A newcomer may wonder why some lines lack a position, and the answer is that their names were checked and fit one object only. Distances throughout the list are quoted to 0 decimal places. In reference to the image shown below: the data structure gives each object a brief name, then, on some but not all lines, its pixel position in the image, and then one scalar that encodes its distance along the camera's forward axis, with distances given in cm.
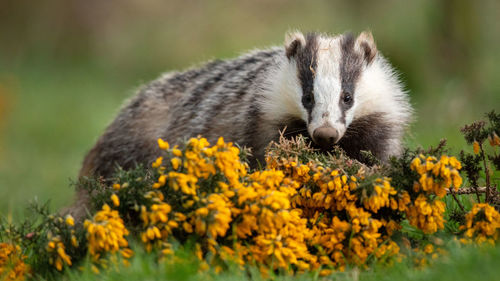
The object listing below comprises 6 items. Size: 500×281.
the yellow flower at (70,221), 725
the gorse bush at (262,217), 714
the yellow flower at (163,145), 728
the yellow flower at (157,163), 751
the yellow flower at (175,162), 729
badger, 904
